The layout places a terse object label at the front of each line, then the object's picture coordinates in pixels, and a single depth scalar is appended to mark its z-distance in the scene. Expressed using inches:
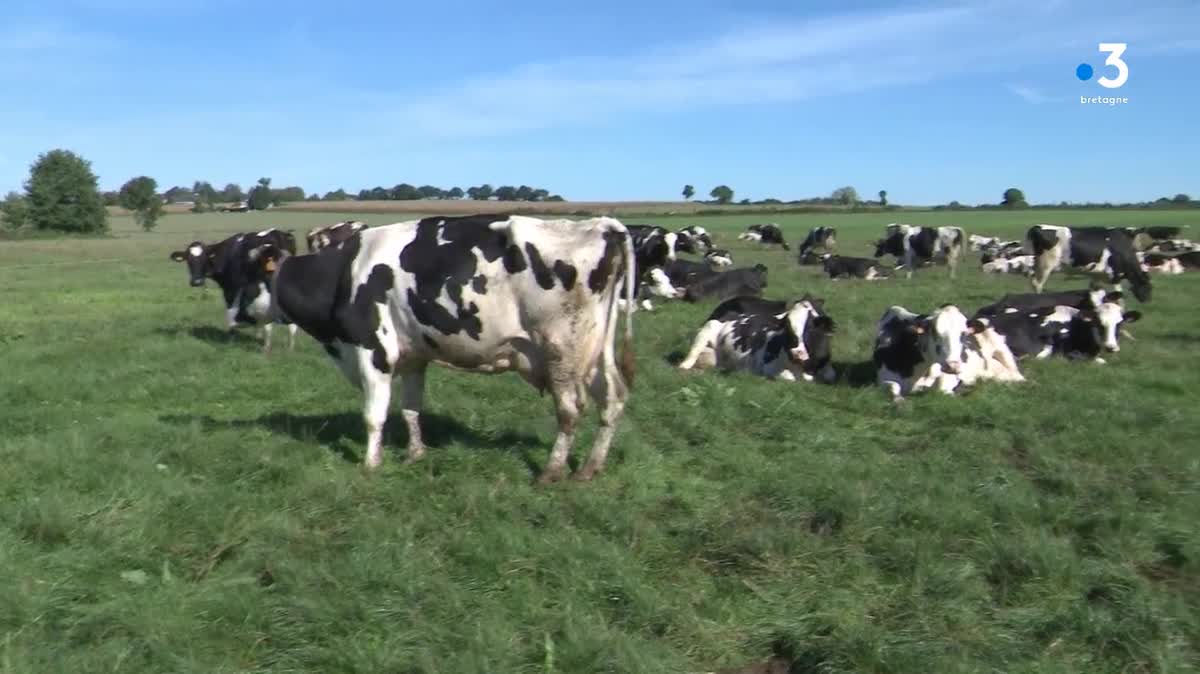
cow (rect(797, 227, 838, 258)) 1630.2
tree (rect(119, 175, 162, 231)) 3078.2
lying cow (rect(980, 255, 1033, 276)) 1170.9
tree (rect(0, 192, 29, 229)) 3016.7
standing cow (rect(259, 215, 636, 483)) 310.3
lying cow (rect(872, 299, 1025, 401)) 442.9
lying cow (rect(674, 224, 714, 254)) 1413.6
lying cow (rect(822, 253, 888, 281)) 1184.2
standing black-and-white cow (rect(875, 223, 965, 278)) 1219.9
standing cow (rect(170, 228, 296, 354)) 579.8
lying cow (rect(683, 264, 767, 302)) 846.5
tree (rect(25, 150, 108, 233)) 3004.4
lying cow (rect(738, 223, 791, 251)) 1914.4
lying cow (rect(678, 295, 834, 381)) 493.4
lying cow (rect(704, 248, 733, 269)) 1279.5
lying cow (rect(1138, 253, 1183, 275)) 1138.0
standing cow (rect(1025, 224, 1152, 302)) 888.9
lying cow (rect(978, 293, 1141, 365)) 530.3
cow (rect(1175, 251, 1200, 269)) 1158.9
